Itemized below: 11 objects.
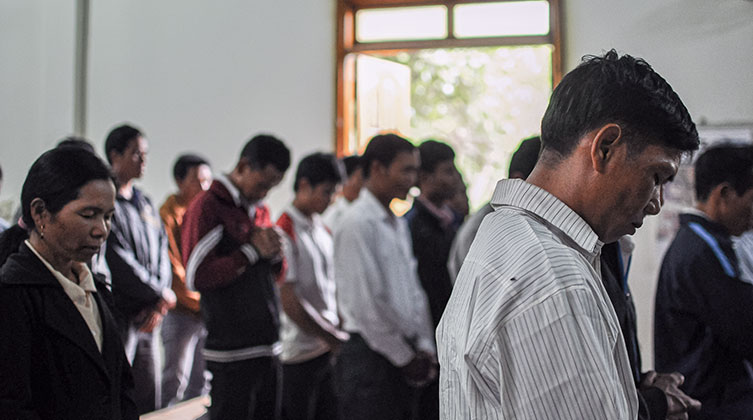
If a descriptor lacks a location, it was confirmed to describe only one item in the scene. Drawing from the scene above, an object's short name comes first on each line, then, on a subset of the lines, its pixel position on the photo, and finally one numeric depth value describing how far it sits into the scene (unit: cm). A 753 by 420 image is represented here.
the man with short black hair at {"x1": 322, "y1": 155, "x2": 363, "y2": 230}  434
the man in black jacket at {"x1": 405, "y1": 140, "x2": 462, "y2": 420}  327
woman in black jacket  161
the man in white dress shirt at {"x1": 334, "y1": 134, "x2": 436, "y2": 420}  296
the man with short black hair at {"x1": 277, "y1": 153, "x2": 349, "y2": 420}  344
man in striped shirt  89
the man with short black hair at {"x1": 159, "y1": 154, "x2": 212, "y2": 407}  433
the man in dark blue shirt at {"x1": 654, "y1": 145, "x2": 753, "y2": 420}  216
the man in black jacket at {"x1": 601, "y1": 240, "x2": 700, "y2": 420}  142
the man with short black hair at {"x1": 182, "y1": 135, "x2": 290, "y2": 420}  286
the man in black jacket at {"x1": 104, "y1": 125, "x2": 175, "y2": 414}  331
